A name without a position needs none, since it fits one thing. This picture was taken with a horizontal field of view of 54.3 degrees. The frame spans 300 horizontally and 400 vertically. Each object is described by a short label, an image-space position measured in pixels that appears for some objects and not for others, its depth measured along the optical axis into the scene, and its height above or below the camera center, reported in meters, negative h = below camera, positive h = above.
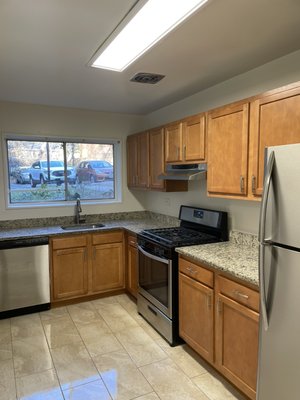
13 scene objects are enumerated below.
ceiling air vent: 2.57 +0.87
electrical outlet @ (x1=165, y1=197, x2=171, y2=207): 3.87 -0.37
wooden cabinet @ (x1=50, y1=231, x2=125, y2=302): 3.38 -1.09
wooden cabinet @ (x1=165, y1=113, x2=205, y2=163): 2.70 +0.33
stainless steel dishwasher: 3.13 -1.11
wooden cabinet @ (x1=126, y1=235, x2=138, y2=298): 3.45 -1.11
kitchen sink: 3.71 -0.68
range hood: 2.65 +0.02
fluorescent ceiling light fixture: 1.52 +0.87
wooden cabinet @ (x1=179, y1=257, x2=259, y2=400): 1.83 -1.06
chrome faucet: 3.95 -0.51
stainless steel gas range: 2.59 -0.81
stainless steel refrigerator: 1.40 -0.50
